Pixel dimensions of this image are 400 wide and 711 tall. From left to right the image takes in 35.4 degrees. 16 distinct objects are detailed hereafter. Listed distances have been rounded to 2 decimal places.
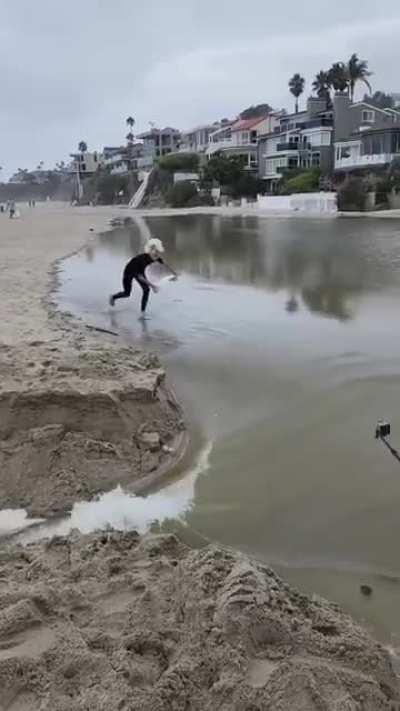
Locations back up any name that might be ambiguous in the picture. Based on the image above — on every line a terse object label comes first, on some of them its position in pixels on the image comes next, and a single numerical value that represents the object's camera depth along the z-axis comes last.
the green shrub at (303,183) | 66.94
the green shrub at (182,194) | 83.31
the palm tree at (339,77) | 85.38
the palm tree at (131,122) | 156.50
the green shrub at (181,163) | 95.06
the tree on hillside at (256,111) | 118.62
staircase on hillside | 99.62
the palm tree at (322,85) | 87.22
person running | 12.29
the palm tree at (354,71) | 85.75
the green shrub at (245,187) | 78.25
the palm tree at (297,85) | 111.94
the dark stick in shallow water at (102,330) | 11.36
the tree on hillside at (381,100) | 79.69
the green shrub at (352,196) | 54.34
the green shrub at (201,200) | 79.76
